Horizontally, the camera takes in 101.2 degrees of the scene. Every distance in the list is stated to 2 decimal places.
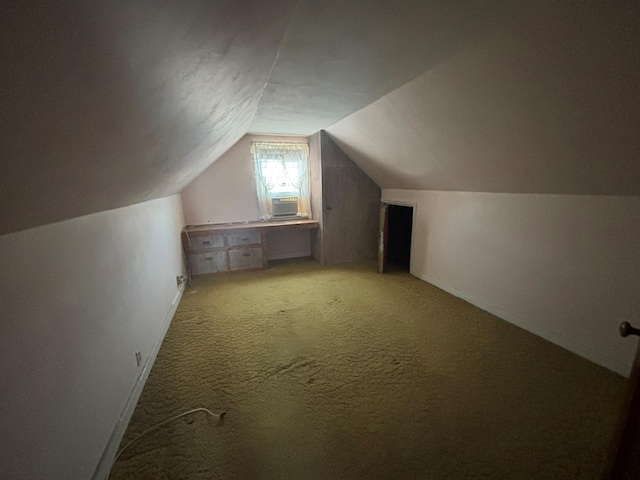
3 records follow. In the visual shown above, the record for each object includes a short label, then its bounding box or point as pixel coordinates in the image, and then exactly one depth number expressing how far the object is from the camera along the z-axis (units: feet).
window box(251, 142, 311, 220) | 14.78
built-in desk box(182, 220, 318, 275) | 13.28
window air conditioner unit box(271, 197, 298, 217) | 15.24
